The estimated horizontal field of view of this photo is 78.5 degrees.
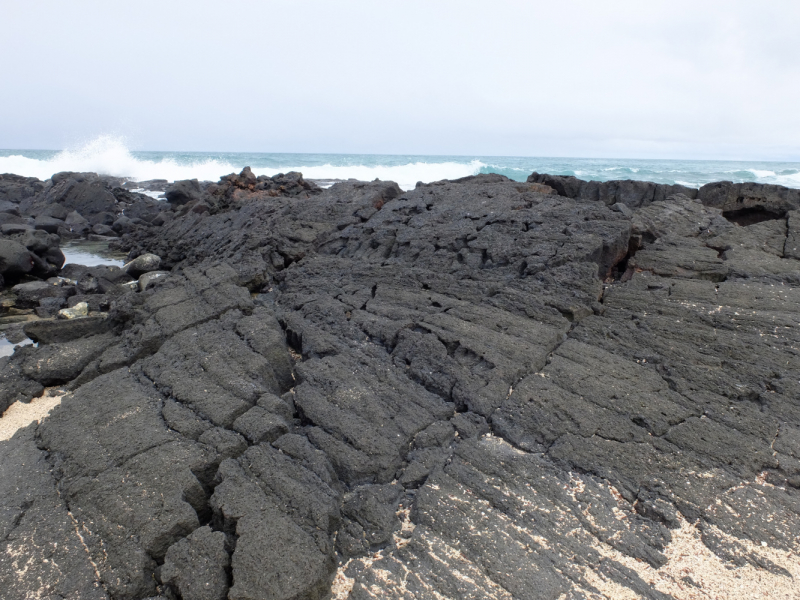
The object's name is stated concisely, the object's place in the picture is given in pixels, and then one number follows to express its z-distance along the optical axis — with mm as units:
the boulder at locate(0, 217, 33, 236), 14831
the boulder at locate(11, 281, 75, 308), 10516
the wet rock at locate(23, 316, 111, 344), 6738
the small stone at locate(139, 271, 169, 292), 10075
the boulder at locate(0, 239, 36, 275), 11828
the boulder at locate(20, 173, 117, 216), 22922
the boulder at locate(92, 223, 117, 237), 20094
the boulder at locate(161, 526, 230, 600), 3066
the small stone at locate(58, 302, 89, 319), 8969
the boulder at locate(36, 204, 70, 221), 21005
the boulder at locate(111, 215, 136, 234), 19984
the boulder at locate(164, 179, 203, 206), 22469
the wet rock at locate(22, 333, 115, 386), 5785
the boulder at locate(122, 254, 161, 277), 12367
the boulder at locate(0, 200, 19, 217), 19609
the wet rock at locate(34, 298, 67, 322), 9867
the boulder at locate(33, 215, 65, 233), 18086
